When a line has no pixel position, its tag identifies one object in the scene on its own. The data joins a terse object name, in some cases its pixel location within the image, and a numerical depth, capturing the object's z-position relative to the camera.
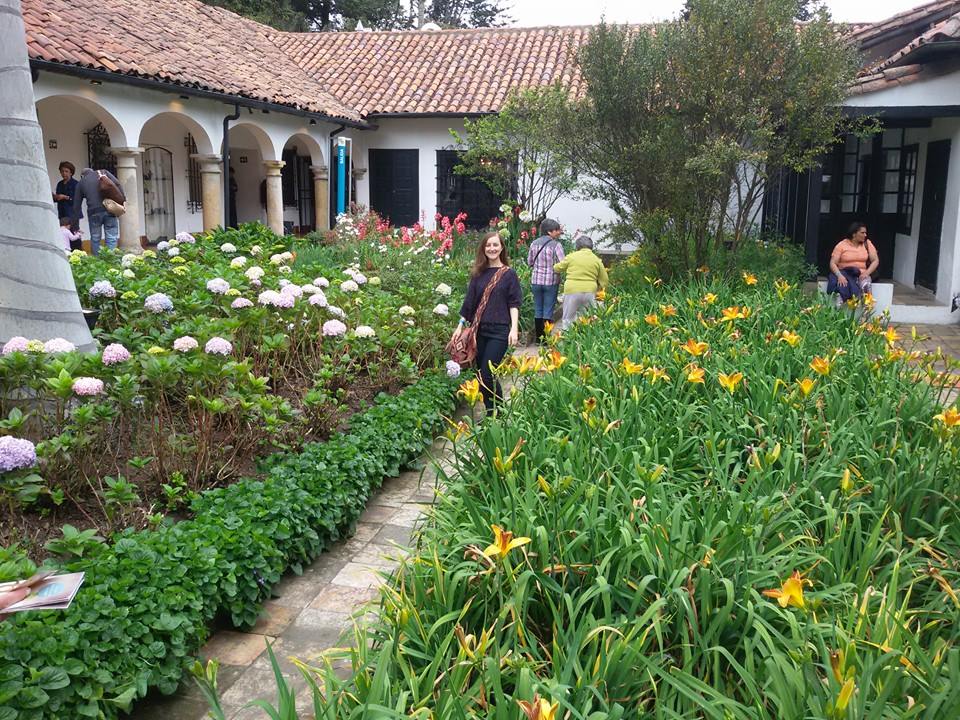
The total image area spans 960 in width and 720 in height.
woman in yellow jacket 8.41
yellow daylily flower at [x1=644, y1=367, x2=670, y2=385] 3.81
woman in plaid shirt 9.05
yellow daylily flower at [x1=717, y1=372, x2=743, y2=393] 3.59
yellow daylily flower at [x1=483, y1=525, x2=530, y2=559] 2.26
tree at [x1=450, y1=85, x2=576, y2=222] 12.79
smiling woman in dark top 6.00
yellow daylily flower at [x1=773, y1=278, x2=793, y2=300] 6.98
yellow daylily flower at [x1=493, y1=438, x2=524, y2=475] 2.99
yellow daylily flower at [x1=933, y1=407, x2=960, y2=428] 3.15
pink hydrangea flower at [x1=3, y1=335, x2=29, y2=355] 4.04
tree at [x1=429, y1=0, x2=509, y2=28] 36.81
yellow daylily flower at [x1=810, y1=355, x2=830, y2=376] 3.78
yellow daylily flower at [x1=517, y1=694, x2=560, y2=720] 1.58
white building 10.80
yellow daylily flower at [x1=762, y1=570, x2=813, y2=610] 1.98
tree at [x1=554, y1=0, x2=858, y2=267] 7.81
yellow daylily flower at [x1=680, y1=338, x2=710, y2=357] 4.11
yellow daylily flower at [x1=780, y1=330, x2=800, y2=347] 4.52
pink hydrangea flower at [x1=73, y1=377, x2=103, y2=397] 3.66
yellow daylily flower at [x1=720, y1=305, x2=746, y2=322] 5.16
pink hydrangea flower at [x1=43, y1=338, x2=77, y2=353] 4.14
